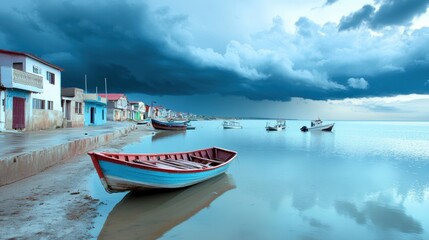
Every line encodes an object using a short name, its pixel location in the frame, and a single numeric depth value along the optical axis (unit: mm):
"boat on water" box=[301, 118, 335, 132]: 63612
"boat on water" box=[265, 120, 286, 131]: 62597
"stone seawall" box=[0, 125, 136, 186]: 9312
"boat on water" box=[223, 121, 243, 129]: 72400
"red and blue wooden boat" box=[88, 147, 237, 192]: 8000
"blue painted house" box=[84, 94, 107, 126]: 34875
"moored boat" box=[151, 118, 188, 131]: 48569
